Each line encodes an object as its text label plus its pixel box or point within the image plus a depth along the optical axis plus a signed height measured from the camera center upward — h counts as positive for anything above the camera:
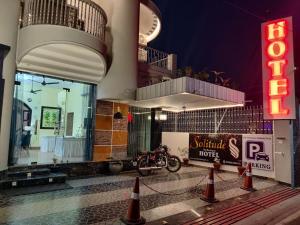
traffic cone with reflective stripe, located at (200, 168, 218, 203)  6.23 -1.69
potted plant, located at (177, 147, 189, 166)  12.54 -1.34
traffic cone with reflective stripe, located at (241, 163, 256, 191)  7.58 -1.64
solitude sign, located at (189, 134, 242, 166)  10.45 -0.80
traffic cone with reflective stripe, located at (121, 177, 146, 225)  4.60 -1.69
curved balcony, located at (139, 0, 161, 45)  12.11 +6.60
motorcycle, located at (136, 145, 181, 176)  9.63 -1.40
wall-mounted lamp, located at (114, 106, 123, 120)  10.67 +0.68
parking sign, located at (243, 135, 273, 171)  9.31 -0.78
